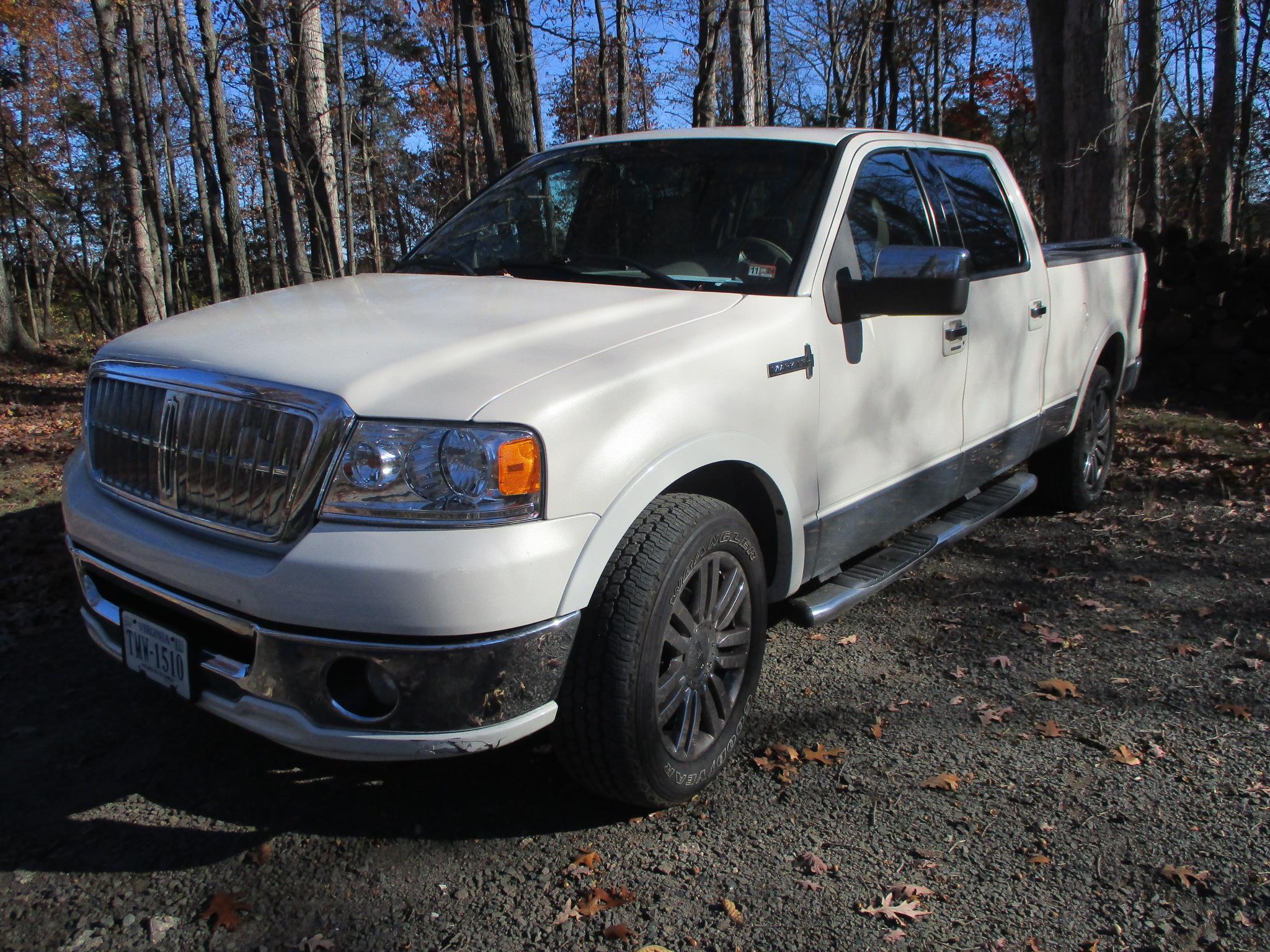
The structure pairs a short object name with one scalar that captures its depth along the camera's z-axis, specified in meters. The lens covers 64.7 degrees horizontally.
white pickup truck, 2.34
